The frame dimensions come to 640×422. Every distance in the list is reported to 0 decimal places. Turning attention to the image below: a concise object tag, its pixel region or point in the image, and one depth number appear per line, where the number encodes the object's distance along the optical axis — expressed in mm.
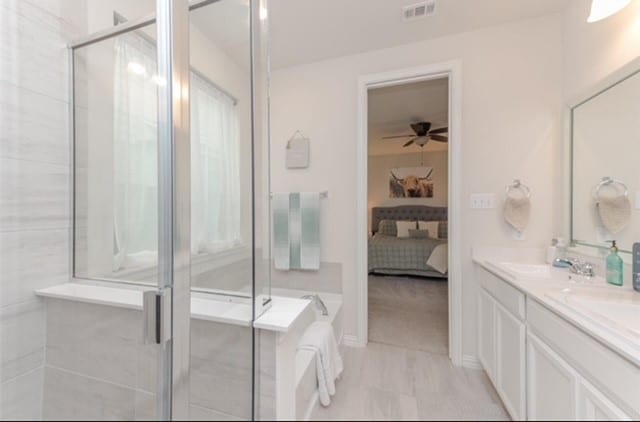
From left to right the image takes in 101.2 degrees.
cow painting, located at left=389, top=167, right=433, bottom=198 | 4504
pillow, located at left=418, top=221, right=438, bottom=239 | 4359
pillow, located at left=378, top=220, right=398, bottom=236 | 4777
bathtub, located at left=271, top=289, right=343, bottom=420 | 901
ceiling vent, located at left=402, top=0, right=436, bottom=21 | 1547
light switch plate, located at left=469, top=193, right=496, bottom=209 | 1706
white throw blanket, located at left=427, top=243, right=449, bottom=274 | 3576
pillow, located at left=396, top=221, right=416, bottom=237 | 4500
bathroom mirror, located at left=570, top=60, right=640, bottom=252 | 1146
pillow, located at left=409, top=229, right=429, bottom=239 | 4350
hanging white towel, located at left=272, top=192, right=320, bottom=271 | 2055
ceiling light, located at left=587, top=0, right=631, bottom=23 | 1122
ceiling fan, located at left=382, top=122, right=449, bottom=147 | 3188
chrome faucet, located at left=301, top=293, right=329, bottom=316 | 1892
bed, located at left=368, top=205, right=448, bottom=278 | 3746
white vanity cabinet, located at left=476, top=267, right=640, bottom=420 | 655
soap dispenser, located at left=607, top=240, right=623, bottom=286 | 1137
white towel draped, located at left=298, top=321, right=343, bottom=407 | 1041
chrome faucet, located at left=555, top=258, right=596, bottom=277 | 1301
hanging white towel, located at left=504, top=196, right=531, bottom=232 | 1629
